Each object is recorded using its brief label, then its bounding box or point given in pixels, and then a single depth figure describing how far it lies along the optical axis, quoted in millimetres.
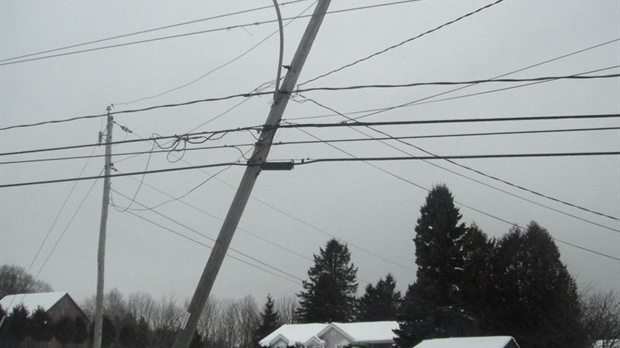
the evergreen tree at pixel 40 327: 46062
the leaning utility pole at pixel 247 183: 11195
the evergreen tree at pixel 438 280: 43594
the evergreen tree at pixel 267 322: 68688
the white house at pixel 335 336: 53906
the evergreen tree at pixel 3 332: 43500
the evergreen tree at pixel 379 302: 74750
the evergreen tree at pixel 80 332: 49519
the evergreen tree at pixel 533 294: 39225
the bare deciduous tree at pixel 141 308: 85512
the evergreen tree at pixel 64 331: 48125
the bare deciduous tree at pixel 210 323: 81925
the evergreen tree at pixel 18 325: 44344
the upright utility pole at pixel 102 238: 22423
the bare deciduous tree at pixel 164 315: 71500
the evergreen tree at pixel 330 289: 71812
